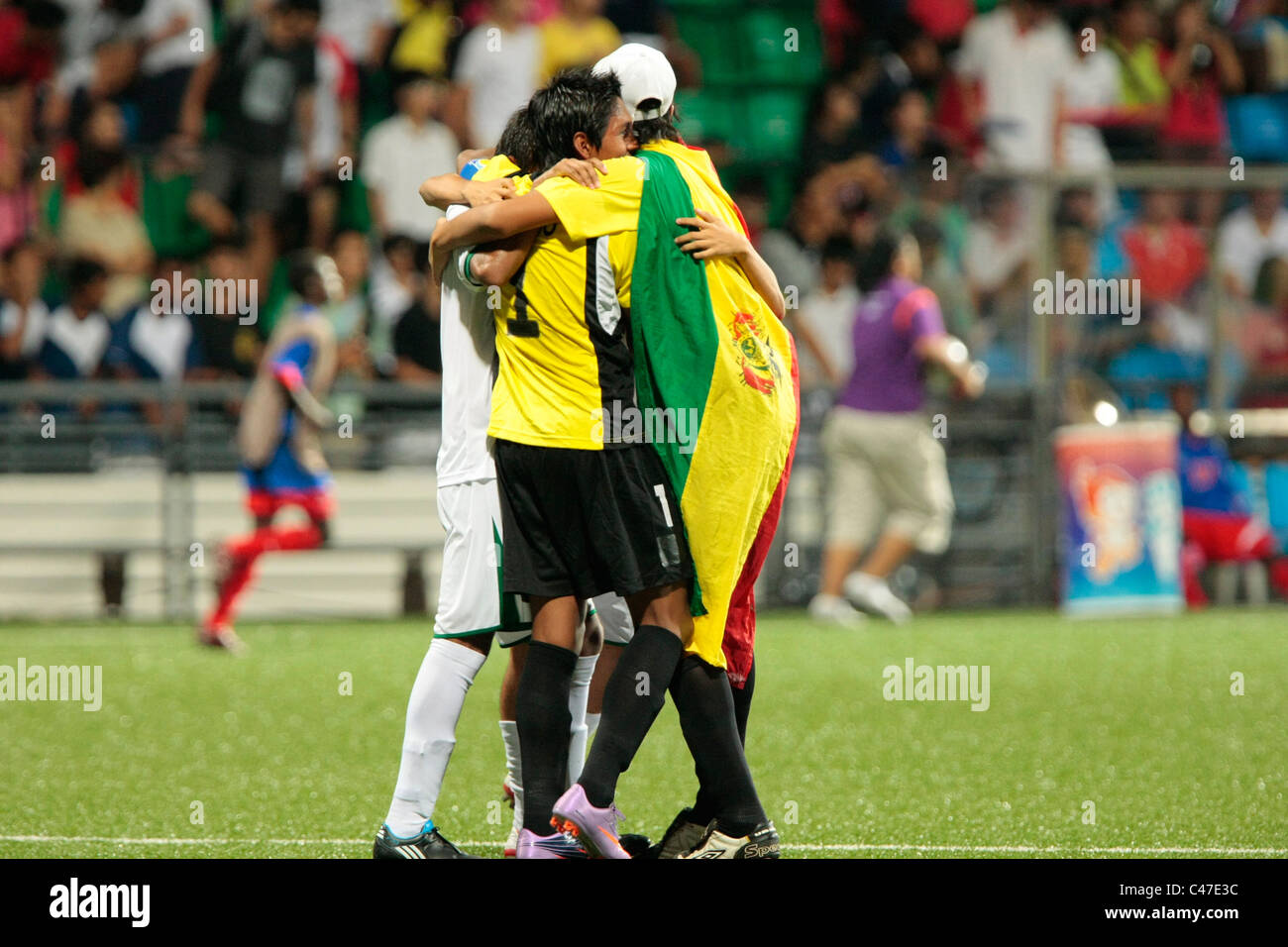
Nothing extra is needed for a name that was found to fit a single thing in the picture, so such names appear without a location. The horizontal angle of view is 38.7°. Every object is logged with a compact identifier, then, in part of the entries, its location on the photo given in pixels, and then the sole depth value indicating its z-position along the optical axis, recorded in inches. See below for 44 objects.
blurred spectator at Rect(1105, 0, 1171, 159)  636.1
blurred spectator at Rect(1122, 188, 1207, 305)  553.0
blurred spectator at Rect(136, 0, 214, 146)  620.7
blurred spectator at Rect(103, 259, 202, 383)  560.4
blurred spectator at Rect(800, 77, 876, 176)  616.6
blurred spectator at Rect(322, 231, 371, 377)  565.3
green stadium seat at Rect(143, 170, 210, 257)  595.2
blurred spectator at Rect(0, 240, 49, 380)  561.9
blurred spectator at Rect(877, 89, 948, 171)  625.3
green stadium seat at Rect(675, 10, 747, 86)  652.7
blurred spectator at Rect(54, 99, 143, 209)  598.5
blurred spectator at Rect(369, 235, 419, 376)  578.9
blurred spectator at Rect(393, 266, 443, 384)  565.6
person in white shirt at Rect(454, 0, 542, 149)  611.2
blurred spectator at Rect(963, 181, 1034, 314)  549.6
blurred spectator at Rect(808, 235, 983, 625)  492.1
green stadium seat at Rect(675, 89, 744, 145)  643.5
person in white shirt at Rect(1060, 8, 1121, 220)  623.2
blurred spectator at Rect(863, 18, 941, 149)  638.5
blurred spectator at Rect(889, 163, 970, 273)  548.4
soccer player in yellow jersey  191.9
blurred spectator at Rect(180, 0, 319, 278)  601.0
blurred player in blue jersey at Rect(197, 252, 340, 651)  432.5
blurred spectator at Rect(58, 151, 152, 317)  584.7
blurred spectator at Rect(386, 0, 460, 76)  626.5
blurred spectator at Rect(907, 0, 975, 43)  665.6
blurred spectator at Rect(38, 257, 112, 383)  561.0
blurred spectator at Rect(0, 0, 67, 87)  629.3
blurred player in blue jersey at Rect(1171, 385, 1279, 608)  536.1
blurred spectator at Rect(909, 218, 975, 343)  542.9
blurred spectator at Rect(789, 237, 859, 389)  561.9
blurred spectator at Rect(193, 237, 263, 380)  555.2
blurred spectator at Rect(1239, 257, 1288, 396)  555.2
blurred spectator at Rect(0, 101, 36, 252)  597.6
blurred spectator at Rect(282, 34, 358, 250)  603.2
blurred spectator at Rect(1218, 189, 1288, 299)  557.6
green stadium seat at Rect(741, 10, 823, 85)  652.1
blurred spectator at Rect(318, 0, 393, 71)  632.4
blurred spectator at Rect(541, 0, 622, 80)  624.1
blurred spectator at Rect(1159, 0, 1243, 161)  642.2
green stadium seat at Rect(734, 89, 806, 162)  641.6
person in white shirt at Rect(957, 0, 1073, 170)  631.2
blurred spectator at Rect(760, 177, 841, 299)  579.5
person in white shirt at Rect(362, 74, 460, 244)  598.9
